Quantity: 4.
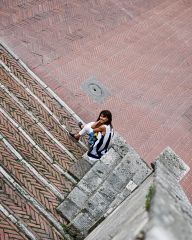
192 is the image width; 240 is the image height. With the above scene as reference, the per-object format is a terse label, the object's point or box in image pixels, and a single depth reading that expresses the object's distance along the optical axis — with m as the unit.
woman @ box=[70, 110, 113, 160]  12.86
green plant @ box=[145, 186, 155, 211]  5.01
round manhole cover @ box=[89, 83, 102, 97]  20.12
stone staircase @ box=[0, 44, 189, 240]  11.70
